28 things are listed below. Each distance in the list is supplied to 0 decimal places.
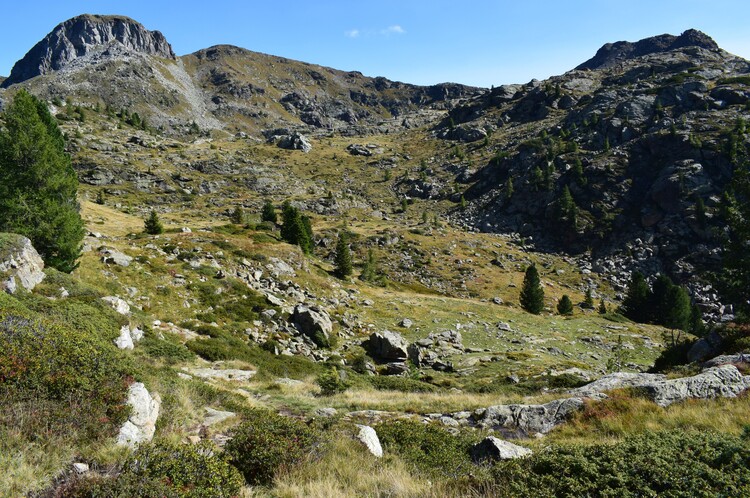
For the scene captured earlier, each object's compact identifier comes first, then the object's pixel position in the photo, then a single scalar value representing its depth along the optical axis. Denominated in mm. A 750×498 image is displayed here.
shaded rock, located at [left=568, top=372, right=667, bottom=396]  15747
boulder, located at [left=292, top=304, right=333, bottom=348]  33031
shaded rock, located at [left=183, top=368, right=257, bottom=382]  19392
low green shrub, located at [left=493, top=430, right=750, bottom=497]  5508
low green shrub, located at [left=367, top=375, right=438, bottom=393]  24094
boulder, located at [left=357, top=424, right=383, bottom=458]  9204
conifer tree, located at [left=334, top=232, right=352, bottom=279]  56750
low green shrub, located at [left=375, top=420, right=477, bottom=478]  8172
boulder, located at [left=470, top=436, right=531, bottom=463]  8500
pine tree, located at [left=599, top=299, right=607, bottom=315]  67588
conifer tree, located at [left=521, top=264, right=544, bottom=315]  63438
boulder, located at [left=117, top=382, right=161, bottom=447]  7547
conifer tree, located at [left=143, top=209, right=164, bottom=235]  51875
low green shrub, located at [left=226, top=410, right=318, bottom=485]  7414
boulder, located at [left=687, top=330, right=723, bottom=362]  19906
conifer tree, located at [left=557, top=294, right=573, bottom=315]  64688
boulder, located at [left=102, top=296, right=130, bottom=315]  19508
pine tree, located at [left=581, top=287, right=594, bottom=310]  73281
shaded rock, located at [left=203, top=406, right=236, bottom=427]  10683
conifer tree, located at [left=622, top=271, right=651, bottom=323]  68000
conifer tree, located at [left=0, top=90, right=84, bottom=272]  22672
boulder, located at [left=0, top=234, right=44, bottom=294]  15969
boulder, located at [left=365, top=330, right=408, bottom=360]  33344
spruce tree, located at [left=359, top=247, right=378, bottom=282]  64375
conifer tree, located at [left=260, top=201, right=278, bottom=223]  84688
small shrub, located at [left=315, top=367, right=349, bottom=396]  19862
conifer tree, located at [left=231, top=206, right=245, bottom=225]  78250
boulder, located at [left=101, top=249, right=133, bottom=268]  32250
